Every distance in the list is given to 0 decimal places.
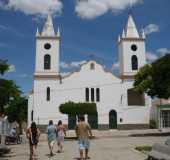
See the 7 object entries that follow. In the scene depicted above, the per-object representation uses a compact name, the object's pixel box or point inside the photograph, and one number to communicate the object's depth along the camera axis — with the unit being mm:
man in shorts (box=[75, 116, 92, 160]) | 8776
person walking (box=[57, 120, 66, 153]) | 11449
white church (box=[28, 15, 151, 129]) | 29579
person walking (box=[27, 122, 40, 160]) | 9452
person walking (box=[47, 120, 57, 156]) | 10531
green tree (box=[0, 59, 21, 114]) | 10115
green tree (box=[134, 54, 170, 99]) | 18681
